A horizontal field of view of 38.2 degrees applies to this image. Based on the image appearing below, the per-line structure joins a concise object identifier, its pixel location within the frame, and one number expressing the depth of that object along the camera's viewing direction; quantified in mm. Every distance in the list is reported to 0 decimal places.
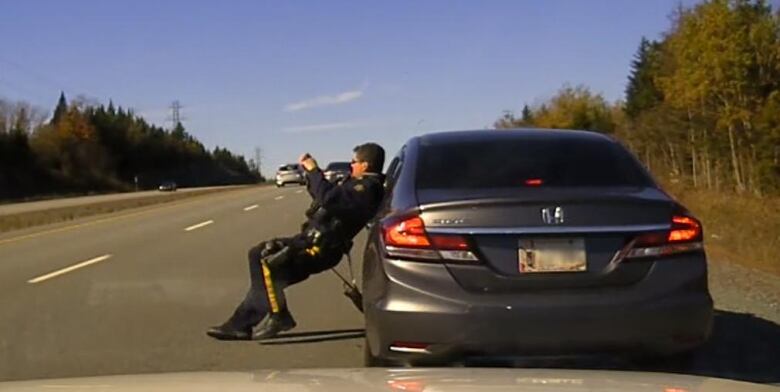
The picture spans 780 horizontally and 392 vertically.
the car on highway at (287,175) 58266
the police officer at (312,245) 7809
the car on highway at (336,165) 34781
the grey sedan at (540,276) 5559
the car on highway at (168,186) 85031
